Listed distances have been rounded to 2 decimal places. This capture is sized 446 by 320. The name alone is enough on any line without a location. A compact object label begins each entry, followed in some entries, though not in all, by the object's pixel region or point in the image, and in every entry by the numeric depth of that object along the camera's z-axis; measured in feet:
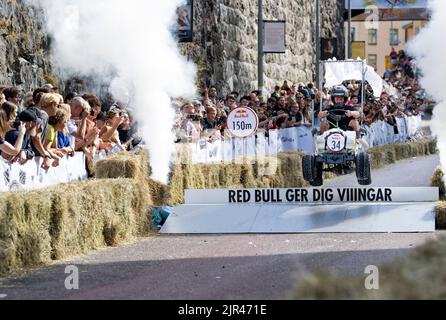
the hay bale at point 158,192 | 65.05
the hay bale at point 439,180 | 73.41
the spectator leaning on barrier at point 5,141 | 50.41
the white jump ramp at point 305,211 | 62.34
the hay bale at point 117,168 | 62.44
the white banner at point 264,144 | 80.38
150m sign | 88.07
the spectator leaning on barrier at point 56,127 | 57.82
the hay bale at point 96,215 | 50.39
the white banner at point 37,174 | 49.83
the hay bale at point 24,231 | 45.44
